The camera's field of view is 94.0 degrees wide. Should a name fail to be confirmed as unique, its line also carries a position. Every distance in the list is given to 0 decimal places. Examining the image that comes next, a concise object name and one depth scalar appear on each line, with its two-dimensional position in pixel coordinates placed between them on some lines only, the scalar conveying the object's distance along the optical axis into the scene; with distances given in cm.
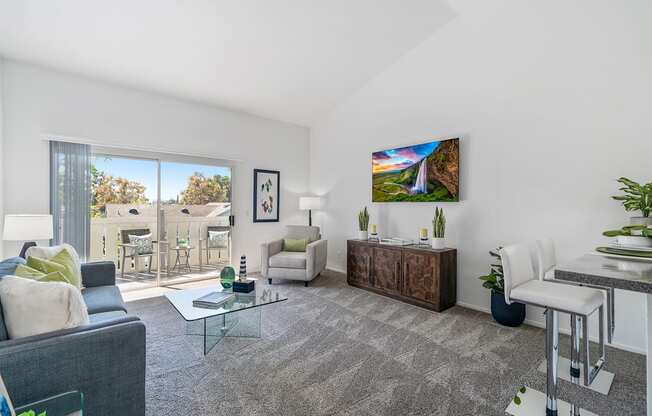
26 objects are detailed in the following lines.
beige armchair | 454
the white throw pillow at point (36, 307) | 147
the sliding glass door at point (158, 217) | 422
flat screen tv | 384
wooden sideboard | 360
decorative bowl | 190
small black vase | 313
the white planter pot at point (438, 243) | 372
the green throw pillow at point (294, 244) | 509
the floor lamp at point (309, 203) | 562
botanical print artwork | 562
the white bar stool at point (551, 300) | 169
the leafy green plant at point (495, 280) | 321
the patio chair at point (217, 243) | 514
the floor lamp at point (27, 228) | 309
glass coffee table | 262
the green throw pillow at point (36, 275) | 188
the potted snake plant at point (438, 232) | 373
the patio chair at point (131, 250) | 440
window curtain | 380
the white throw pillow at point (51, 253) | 254
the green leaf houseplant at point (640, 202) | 228
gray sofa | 128
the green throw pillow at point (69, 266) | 234
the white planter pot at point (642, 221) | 227
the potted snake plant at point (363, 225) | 466
